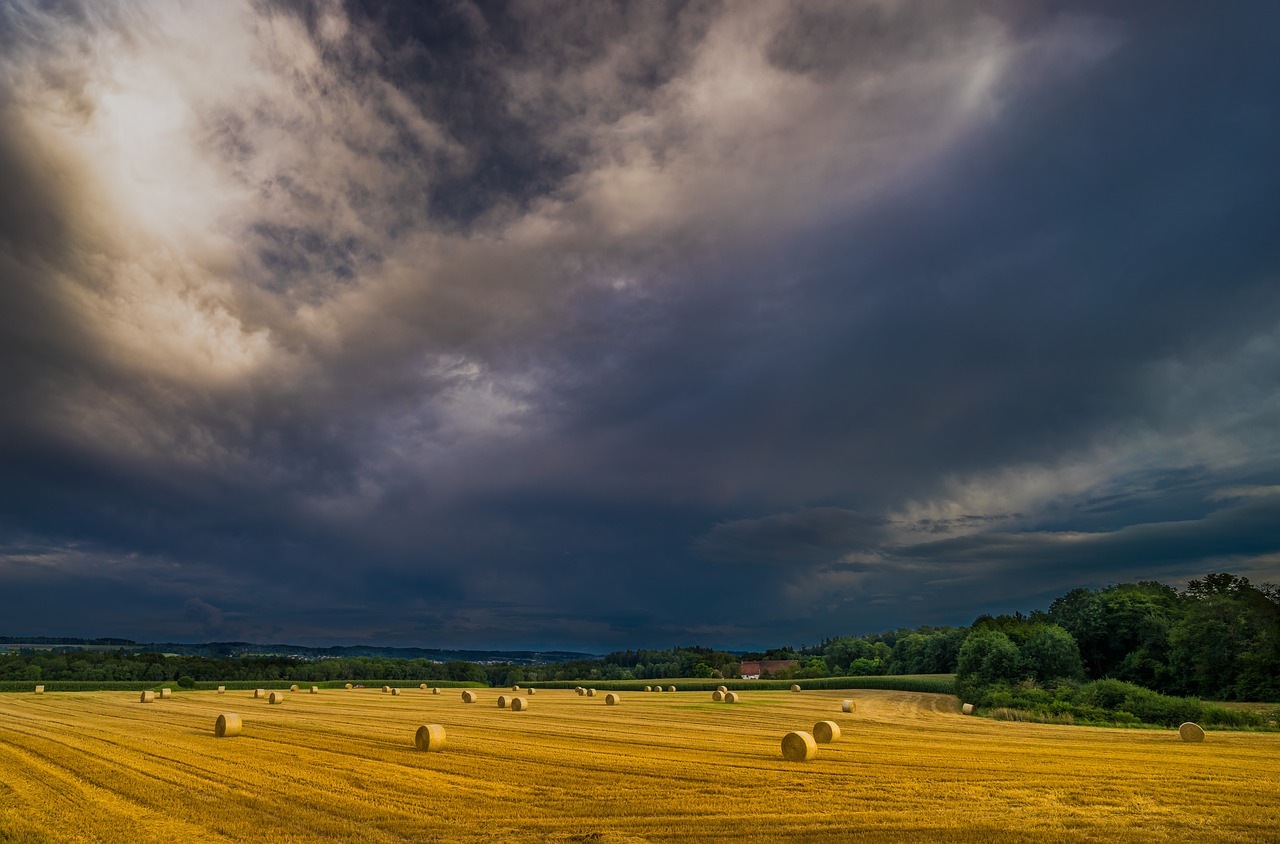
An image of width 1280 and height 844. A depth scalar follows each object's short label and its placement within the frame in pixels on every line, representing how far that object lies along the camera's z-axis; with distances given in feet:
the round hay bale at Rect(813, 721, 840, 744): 77.66
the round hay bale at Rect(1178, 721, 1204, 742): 80.07
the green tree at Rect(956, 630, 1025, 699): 170.50
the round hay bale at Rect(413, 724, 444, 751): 69.56
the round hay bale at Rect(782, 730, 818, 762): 62.54
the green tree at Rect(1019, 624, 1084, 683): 171.32
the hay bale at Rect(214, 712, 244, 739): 83.05
